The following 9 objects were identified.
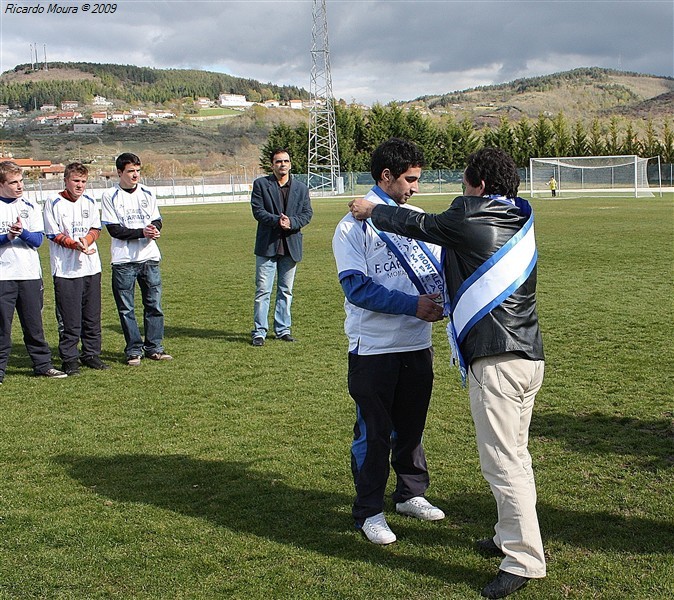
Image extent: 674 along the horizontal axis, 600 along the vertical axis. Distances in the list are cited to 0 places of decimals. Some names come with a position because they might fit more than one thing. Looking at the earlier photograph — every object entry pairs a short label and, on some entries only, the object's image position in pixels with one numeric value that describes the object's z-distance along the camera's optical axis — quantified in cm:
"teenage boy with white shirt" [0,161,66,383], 755
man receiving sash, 383
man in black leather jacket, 335
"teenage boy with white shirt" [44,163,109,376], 795
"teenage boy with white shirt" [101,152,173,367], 802
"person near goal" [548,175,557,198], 4916
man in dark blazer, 895
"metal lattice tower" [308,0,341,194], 6788
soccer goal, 4841
